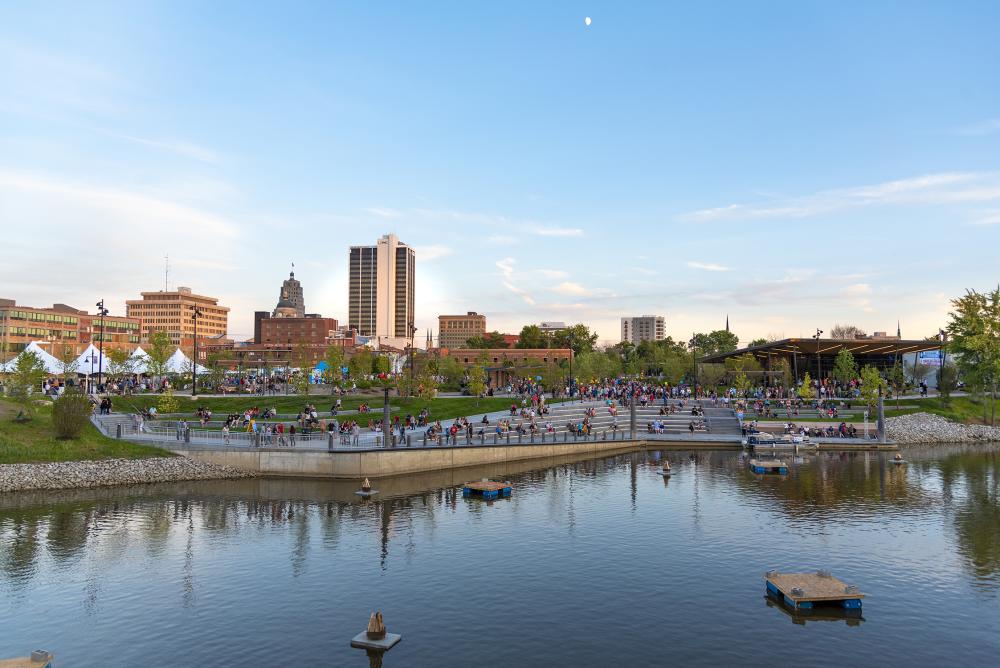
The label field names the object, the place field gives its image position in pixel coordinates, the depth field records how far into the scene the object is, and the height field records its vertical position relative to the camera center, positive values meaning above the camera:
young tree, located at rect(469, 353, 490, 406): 70.12 -0.78
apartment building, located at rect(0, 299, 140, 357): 140.75 +11.17
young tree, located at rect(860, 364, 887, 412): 68.50 -1.56
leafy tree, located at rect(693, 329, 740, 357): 177.88 +8.42
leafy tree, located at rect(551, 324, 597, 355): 176.81 +9.43
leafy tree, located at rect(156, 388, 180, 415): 58.81 -2.65
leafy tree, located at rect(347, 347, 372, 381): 79.50 +1.00
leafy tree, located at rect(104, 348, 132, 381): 76.13 +1.53
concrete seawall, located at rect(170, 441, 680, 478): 43.47 -5.80
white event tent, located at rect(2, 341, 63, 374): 66.00 +1.50
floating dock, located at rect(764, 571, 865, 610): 21.69 -7.27
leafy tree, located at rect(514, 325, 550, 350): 187.88 +9.98
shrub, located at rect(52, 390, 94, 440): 43.91 -2.72
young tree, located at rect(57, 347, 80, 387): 70.12 +1.12
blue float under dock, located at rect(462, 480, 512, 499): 39.28 -6.87
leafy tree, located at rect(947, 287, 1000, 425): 72.19 +3.60
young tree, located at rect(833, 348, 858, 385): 83.67 +0.52
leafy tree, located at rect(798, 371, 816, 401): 74.38 -2.08
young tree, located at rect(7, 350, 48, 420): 47.44 -0.74
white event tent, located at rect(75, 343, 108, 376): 69.94 +1.57
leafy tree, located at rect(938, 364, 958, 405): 74.19 -1.06
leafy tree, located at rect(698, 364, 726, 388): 94.38 -0.34
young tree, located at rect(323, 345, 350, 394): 78.12 +0.51
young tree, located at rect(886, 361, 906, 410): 82.06 -0.97
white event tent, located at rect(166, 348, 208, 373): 75.76 +1.33
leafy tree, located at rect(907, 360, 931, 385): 95.94 -0.04
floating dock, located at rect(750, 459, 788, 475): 47.31 -6.76
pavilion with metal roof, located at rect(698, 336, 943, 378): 87.69 +3.08
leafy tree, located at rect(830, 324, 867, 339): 181.61 +11.55
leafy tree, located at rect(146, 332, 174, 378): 72.25 +2.02
